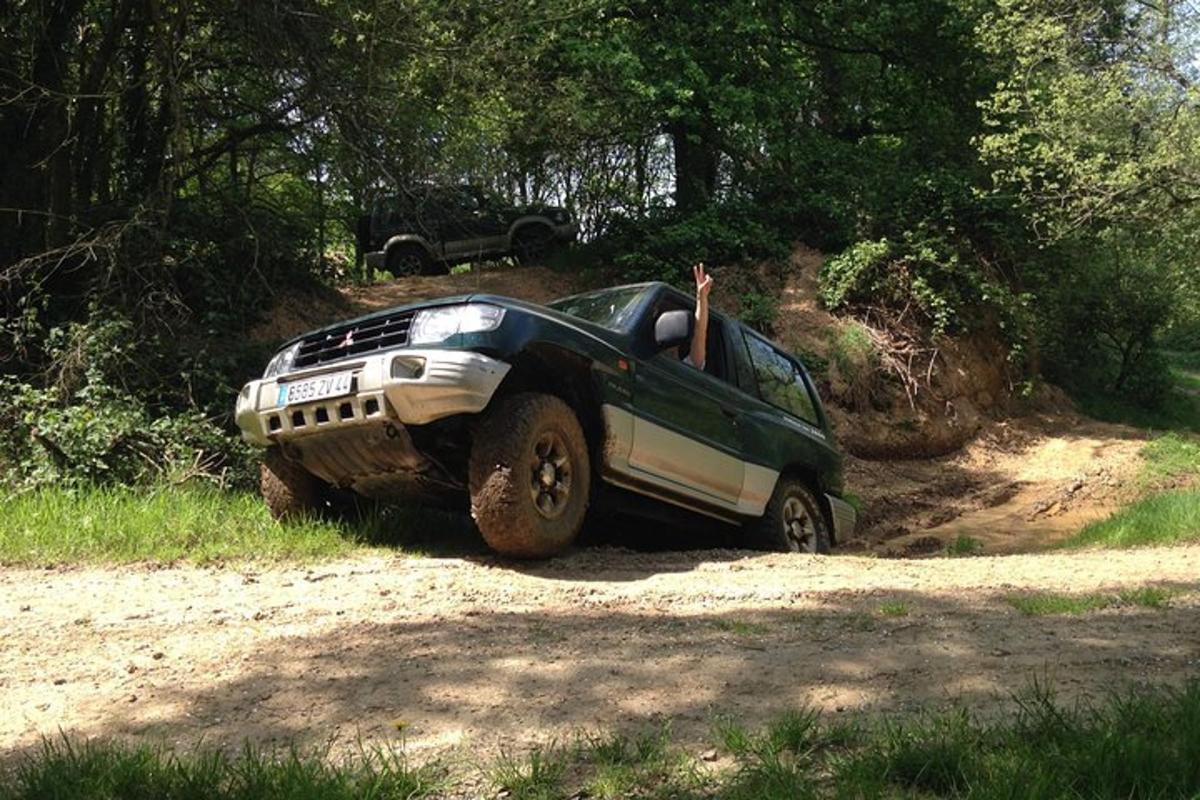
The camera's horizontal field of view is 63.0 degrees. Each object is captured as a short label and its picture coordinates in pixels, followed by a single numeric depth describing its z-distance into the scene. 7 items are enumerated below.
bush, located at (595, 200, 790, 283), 15.72
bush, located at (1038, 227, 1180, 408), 19.62
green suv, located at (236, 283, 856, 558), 4.94
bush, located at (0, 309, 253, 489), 7.18
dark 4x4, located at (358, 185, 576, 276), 18.05
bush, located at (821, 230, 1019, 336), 16.06
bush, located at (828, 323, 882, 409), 15.16
